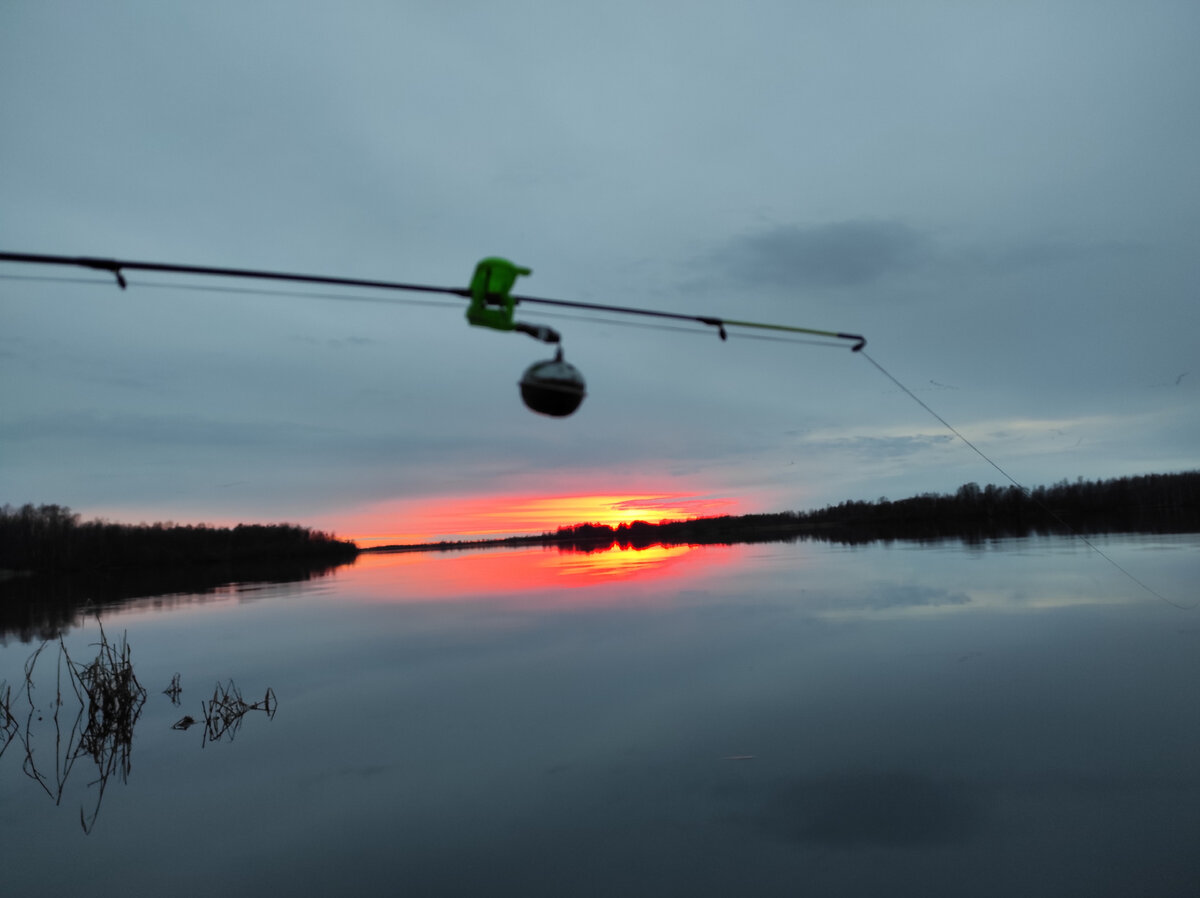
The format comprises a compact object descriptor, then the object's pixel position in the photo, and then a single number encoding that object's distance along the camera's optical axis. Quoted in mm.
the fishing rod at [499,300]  3090
